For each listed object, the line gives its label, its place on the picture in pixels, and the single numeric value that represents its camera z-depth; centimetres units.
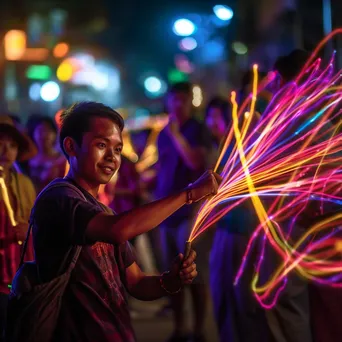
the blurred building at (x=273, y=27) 1453
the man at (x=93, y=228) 314
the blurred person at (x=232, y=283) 544
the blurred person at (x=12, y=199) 495
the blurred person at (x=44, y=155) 730
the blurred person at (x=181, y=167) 713
